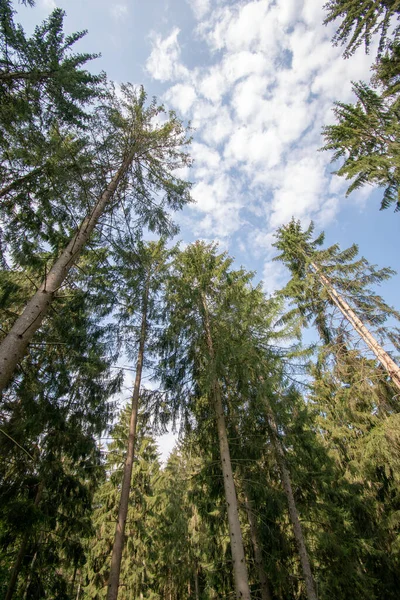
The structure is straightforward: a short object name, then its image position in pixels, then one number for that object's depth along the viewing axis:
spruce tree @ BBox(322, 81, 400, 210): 8.45
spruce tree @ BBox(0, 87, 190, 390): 7.42
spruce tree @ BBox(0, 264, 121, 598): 6.52
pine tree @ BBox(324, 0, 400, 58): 7.67
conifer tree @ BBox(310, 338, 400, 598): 8.67
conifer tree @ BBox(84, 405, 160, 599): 10.84
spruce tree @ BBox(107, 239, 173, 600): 6.20
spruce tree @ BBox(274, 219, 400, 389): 9.91
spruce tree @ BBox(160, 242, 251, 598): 7.13
